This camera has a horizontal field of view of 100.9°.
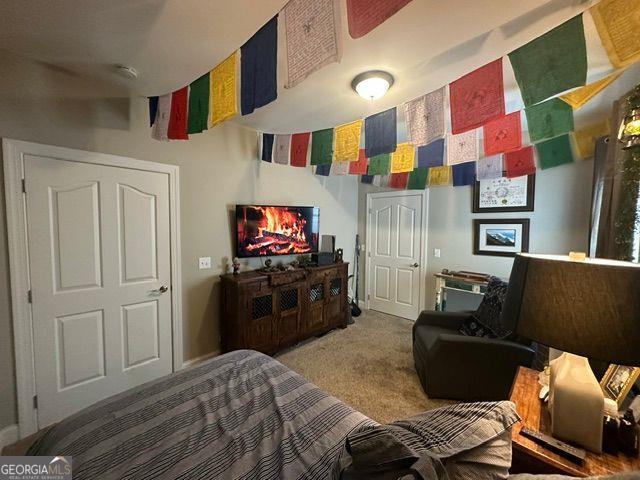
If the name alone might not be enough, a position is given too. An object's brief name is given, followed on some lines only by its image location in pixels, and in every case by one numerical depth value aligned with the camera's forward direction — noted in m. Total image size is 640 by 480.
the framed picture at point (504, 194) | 3.09
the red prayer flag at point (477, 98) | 1.44
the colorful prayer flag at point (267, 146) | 2.88
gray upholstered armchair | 2.07
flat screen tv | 2.89
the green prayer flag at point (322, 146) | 2.49
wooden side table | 0.84
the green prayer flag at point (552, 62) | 1.14
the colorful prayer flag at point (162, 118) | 2.02
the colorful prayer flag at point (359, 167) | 2.92
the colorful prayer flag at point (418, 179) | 3.49
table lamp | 0.74
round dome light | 1.86
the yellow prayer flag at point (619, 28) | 1.02
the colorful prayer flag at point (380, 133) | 2.09
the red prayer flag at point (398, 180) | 3.61
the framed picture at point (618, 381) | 1.02
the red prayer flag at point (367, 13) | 0.84
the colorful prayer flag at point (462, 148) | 2.20
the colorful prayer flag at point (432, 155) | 2.48
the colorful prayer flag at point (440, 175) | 3.38
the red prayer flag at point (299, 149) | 2.64
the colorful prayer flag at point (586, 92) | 1.47
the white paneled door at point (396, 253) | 3.97
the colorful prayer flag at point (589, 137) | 2.39
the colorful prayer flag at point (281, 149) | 2.78
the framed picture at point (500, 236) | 3.14
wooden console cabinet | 2.61
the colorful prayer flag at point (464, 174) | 3.22
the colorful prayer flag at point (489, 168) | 2.94
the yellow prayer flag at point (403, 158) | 2.68
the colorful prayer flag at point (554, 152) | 2.60
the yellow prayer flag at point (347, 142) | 2.32
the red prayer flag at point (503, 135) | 2.08
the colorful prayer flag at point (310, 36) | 0.97
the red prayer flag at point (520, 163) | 2.76
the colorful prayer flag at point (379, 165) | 2.85
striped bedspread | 0.94
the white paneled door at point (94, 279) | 1.84
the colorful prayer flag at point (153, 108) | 2.13
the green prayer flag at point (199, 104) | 1.74
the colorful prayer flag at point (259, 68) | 1.30
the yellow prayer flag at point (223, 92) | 1.57
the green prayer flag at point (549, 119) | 1.83
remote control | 0.86
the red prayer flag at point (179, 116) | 1.90
